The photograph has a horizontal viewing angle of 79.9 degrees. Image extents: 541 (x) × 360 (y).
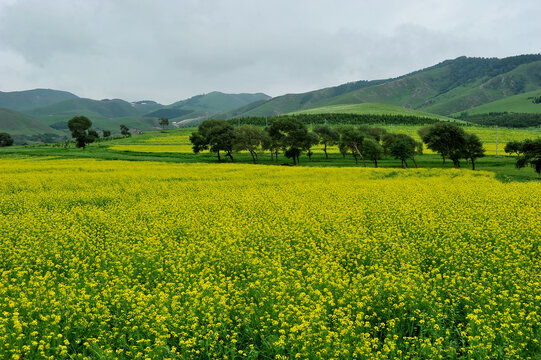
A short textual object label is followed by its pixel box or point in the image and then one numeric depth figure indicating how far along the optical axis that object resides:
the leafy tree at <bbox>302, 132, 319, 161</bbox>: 70.50
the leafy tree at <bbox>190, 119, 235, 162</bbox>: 72.88
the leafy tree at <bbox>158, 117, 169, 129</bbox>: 185.68
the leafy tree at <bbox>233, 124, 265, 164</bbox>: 71.67
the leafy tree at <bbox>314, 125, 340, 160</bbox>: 82.44
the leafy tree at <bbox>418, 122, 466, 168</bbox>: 58.39
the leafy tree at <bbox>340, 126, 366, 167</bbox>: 69.72
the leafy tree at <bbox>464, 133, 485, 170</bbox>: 57.09
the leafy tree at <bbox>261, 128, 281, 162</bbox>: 74.06
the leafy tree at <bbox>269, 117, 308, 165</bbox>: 70.56
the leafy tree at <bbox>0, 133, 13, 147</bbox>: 148.25
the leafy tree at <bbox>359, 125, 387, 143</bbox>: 86.50
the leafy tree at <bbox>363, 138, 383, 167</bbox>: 64.71
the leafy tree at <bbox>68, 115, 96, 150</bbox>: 105.49
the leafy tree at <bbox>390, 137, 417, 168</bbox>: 62.19
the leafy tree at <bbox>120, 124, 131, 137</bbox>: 184.32
